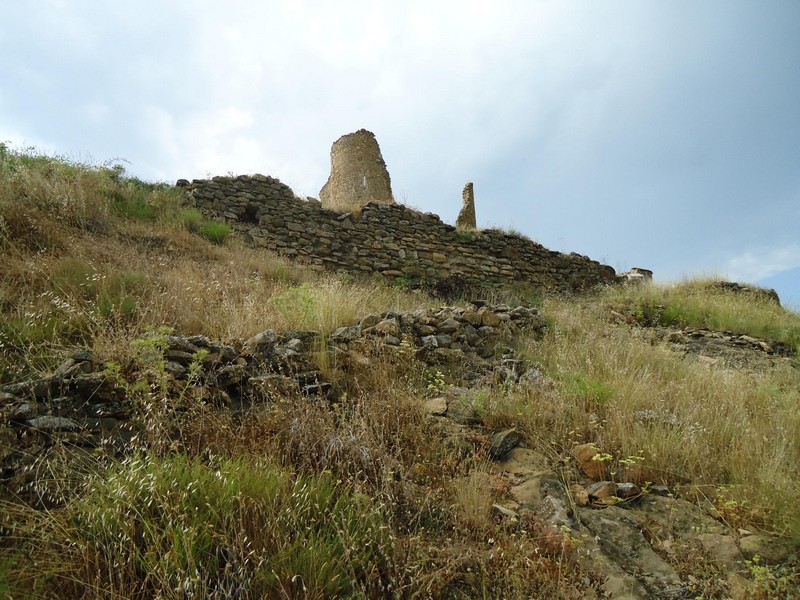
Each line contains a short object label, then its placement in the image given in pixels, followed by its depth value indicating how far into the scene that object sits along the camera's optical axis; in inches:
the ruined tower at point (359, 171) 540.4
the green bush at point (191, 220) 319.6
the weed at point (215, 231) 319.3
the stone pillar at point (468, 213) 517.0
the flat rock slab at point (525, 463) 110.4
